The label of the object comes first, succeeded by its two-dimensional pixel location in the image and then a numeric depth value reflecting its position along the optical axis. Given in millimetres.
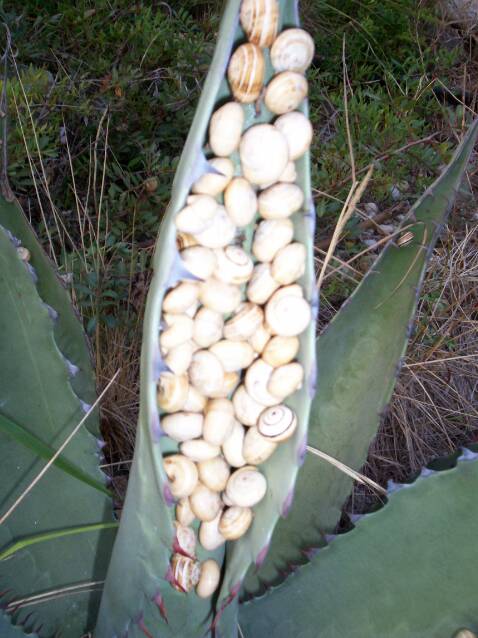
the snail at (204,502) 543
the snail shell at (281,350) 489
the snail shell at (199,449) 522
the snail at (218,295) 486
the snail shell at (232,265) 481
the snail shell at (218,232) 462
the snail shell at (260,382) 506
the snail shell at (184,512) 542
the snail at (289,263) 469
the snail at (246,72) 438
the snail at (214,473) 540
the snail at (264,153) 459
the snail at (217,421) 514
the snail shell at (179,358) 479
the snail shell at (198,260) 459
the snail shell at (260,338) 508
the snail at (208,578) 590
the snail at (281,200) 463
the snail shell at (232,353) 510
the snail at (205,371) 498
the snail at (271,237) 485
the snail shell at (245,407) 522
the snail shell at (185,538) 548
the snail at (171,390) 479
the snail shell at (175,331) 459
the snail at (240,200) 478
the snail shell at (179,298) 451
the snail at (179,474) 519
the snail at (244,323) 510
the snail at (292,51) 455
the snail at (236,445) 538
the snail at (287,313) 465
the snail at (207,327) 494
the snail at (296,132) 460
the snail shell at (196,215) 429
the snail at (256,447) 517
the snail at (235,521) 542
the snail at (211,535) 564
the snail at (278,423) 492
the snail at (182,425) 499
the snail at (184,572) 563
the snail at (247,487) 528
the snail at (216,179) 453
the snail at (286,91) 463
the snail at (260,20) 432
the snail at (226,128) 451
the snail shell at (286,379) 483
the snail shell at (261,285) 500
